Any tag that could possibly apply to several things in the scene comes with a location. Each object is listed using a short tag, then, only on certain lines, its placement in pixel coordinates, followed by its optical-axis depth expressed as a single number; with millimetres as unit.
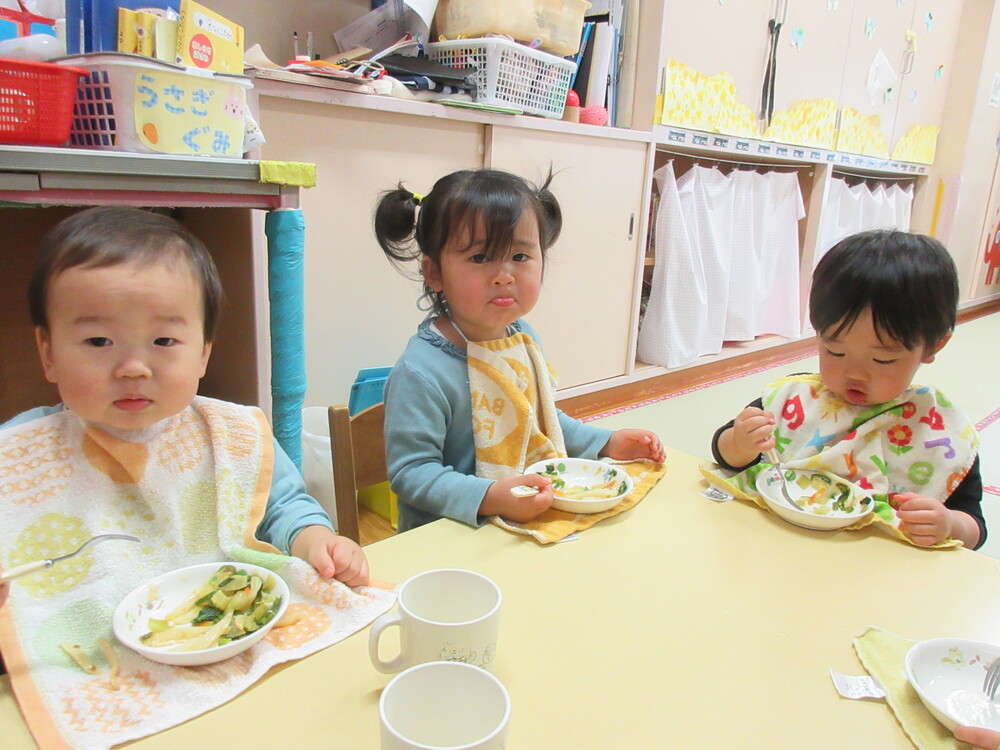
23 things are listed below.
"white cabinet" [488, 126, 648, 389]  2229
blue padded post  1079
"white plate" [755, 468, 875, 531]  740
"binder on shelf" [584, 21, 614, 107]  2260
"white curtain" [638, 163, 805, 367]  2844
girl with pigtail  905
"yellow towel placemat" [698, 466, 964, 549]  738
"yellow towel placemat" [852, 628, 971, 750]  457
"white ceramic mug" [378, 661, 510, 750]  400
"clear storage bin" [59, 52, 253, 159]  955
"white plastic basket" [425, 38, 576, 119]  1829
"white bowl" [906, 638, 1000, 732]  490
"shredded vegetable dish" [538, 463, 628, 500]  792
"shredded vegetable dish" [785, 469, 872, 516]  792
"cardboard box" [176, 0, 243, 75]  1062
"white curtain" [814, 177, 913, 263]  3660
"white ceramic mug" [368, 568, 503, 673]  453
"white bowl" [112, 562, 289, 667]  478
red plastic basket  839
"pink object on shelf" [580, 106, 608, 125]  2322
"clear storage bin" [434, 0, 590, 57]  1822
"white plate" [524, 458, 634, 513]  820
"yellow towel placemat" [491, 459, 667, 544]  703
